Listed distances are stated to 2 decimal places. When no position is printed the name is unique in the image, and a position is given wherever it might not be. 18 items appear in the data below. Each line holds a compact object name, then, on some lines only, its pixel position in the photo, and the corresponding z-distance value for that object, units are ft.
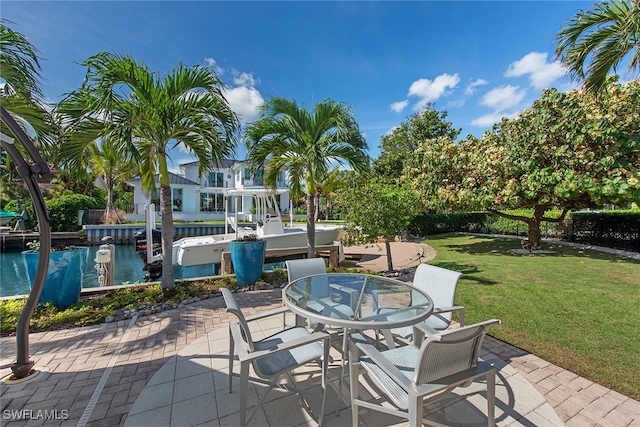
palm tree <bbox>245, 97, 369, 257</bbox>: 21.53
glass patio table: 7.71
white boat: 28.53
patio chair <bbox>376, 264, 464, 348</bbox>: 9.93
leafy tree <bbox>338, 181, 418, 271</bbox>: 23.22
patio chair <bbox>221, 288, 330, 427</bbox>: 6.74
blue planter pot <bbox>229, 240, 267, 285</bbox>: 20.43
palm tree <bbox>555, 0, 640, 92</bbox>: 15.21
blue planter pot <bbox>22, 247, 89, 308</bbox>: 14.73
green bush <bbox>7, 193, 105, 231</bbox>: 57.62
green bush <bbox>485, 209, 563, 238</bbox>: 47.83
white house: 81.66
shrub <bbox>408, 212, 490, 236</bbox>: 57.06
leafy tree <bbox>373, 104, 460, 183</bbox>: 73.46
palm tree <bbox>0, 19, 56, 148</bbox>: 12.48
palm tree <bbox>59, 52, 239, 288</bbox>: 15.46
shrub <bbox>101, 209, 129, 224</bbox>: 65.16
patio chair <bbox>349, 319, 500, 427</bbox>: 5.77
